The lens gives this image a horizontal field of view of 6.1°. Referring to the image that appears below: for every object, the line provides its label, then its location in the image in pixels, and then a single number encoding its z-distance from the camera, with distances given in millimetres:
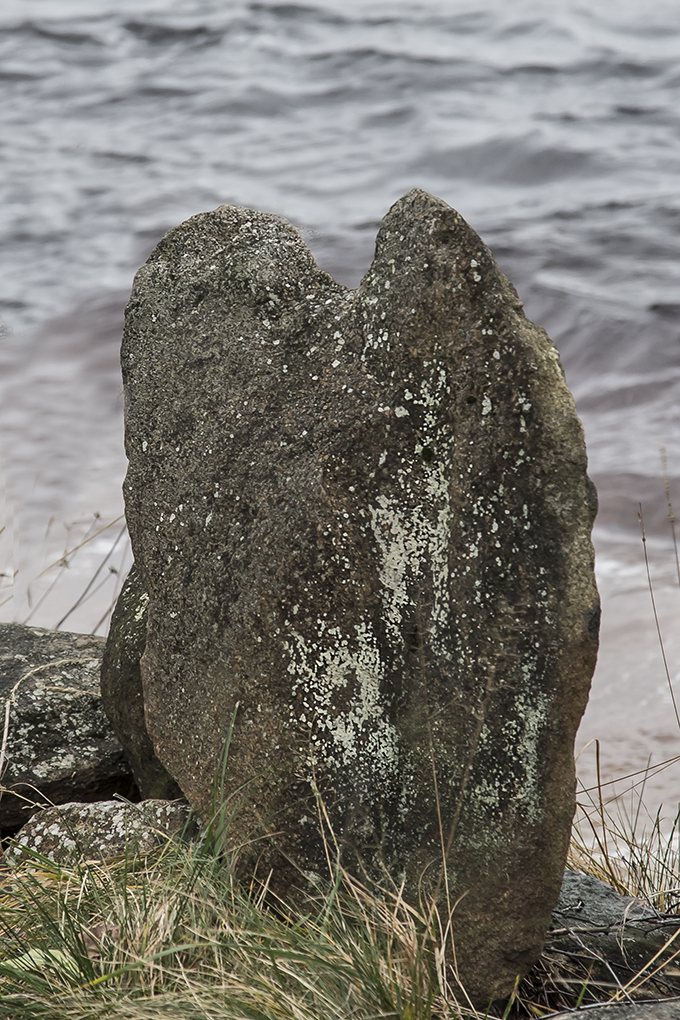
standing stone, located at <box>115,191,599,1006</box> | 8125
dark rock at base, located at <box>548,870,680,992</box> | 8311
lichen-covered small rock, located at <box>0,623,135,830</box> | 8699
